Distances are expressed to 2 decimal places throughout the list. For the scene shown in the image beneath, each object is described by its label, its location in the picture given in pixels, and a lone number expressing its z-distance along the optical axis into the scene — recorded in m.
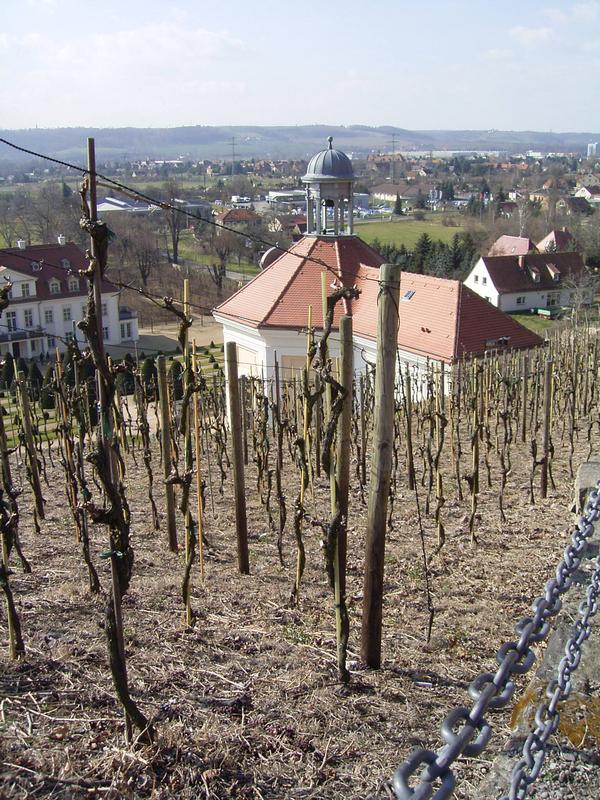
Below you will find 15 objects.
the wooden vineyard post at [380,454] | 4.26
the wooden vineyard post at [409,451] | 8.47
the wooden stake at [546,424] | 7.68
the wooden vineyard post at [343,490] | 4.32
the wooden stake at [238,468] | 6.04
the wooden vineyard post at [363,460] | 8.73
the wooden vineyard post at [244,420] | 11.52
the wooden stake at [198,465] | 5.24
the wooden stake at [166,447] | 6.47
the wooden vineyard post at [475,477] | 6.75
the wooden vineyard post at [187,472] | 4.84
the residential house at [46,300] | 36.53
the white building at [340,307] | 16.98
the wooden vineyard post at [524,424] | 10.27
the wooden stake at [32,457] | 7.58
